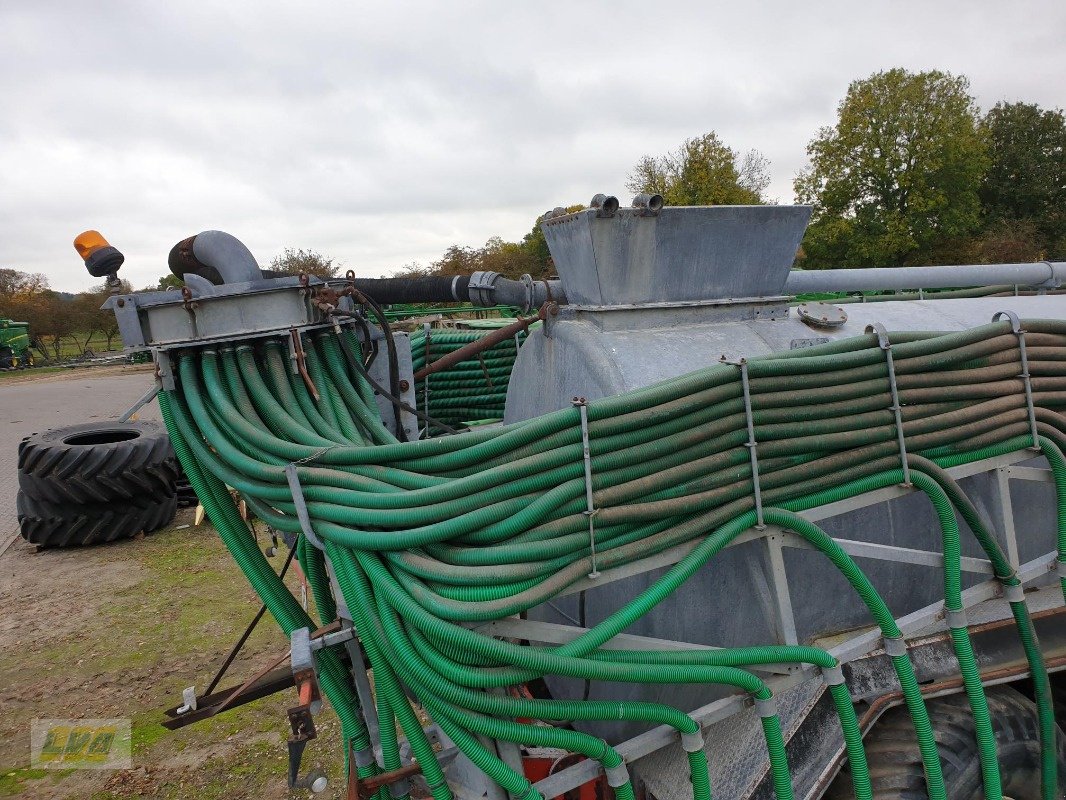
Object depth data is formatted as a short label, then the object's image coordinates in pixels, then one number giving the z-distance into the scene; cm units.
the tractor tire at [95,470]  751
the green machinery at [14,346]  3105
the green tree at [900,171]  2683
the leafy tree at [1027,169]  3145
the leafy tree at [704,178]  3061
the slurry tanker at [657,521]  209
